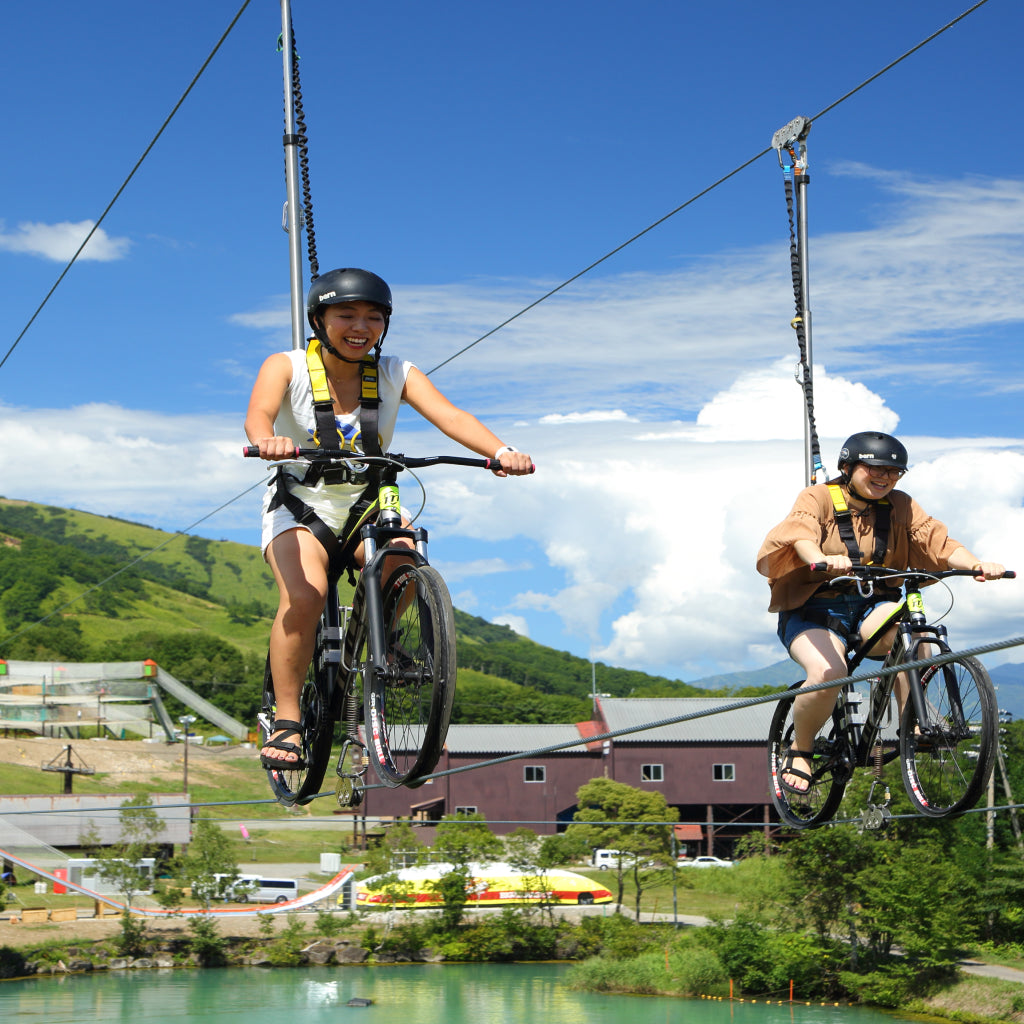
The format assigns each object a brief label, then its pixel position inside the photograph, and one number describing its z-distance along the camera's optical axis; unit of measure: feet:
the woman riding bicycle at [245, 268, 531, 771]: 19.44
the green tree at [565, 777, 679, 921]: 204.95
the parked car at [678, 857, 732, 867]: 222.07
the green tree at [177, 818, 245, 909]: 205.77
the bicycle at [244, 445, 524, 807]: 17.43
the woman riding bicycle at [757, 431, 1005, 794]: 23.59
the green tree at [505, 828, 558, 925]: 203.51
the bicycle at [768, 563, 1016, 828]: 22.47
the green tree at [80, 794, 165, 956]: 200.13
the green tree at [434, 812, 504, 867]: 204.54
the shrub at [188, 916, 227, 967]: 200.44
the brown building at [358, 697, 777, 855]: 226.38
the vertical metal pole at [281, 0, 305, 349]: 28.02
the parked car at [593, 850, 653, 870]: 207.09
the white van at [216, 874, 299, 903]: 209.05
